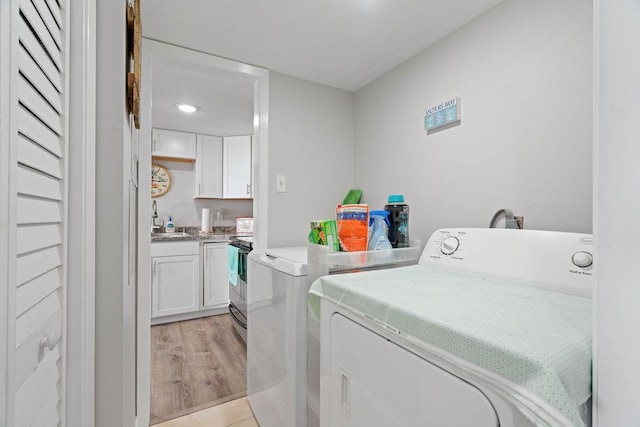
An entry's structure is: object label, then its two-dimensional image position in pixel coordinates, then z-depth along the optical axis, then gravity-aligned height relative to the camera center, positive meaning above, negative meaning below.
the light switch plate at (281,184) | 1.94 +0.19
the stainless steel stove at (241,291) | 2.55 -0.77
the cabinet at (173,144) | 3.45 +0.85
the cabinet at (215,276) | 3.32 -0.77
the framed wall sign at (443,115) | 1.43 +0.51
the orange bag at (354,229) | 1.27 -0.08
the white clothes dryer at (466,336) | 0.46 -0.25
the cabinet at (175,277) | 3.03 -0.73
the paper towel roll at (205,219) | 3.89 -0.10
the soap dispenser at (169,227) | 3.72 -0.20
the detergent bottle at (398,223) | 1.41 -0.06
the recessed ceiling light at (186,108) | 2.76 +1.04
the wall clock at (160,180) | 3.73 +0.42
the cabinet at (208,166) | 3.74 +0.61
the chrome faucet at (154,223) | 3.72 -0.15
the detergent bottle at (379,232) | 1.31 -0.10
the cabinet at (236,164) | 3.84 +0.65
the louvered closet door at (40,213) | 0.44 +0.00
